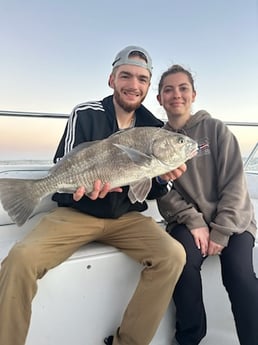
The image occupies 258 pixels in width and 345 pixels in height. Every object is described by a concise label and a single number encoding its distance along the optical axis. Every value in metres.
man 1.29
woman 1.57
